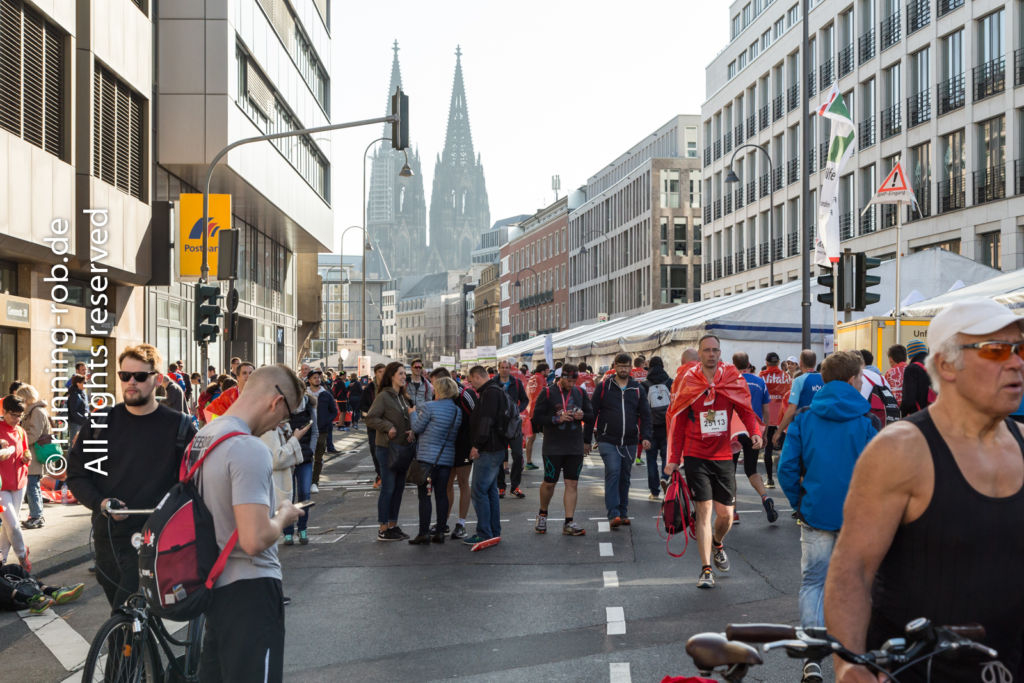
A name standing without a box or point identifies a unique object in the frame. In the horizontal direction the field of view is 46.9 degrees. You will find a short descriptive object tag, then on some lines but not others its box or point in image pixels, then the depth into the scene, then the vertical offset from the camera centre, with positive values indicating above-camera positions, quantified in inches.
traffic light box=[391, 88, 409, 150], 698.8 +151.7
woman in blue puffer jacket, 480.4 -28.2
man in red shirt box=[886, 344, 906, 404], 574.9 -3.7
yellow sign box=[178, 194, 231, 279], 1016.9 +127.1
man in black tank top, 110.7 -13.7
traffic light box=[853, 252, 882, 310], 638.5 +48.1
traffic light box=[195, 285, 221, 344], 748.0 +37.9
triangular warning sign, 807.1 +128.9
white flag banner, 796.0 +123.3
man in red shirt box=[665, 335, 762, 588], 386.0 -22.3
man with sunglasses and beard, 232.4 -18.6
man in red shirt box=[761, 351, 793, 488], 733.3 -10.1
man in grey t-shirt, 157.2 -21.5
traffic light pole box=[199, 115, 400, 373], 759.7 +139.0
